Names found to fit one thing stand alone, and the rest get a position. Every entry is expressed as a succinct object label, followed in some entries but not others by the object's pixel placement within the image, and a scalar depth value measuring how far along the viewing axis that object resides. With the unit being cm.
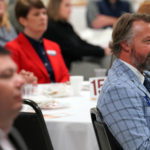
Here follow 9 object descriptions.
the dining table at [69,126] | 419
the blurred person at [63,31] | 972
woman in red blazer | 682
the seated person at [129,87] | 331
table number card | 510
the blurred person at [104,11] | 1304
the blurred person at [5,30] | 909
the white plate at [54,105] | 485
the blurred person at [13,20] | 1051
